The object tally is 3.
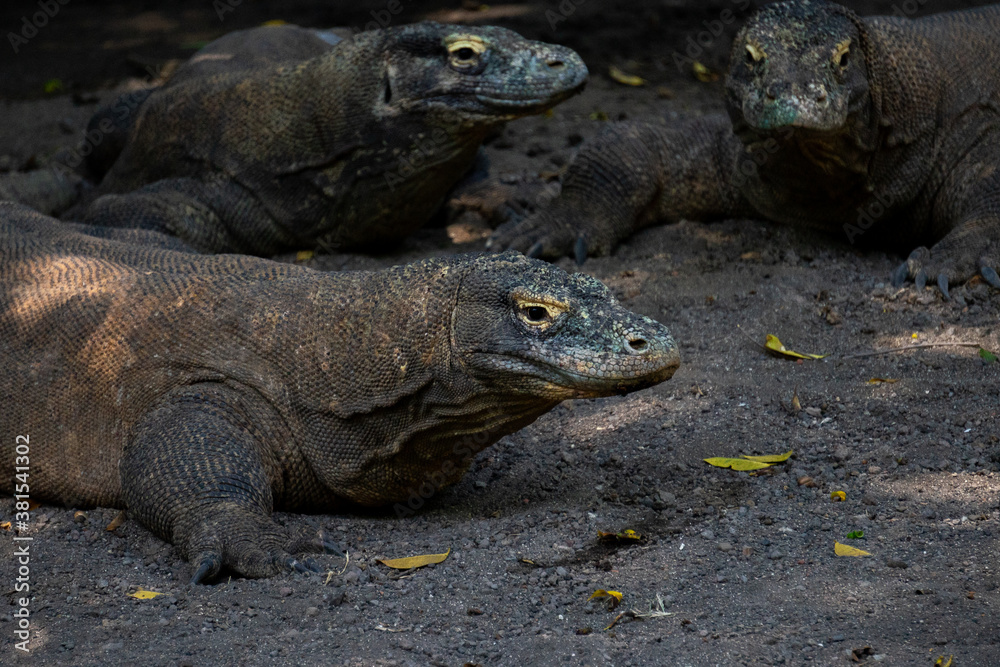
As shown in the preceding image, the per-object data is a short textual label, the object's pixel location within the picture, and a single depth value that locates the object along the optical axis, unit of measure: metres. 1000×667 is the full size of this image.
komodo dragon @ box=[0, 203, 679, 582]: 6.58
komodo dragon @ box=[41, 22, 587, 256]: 11.30
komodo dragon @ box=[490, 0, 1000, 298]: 10.38
